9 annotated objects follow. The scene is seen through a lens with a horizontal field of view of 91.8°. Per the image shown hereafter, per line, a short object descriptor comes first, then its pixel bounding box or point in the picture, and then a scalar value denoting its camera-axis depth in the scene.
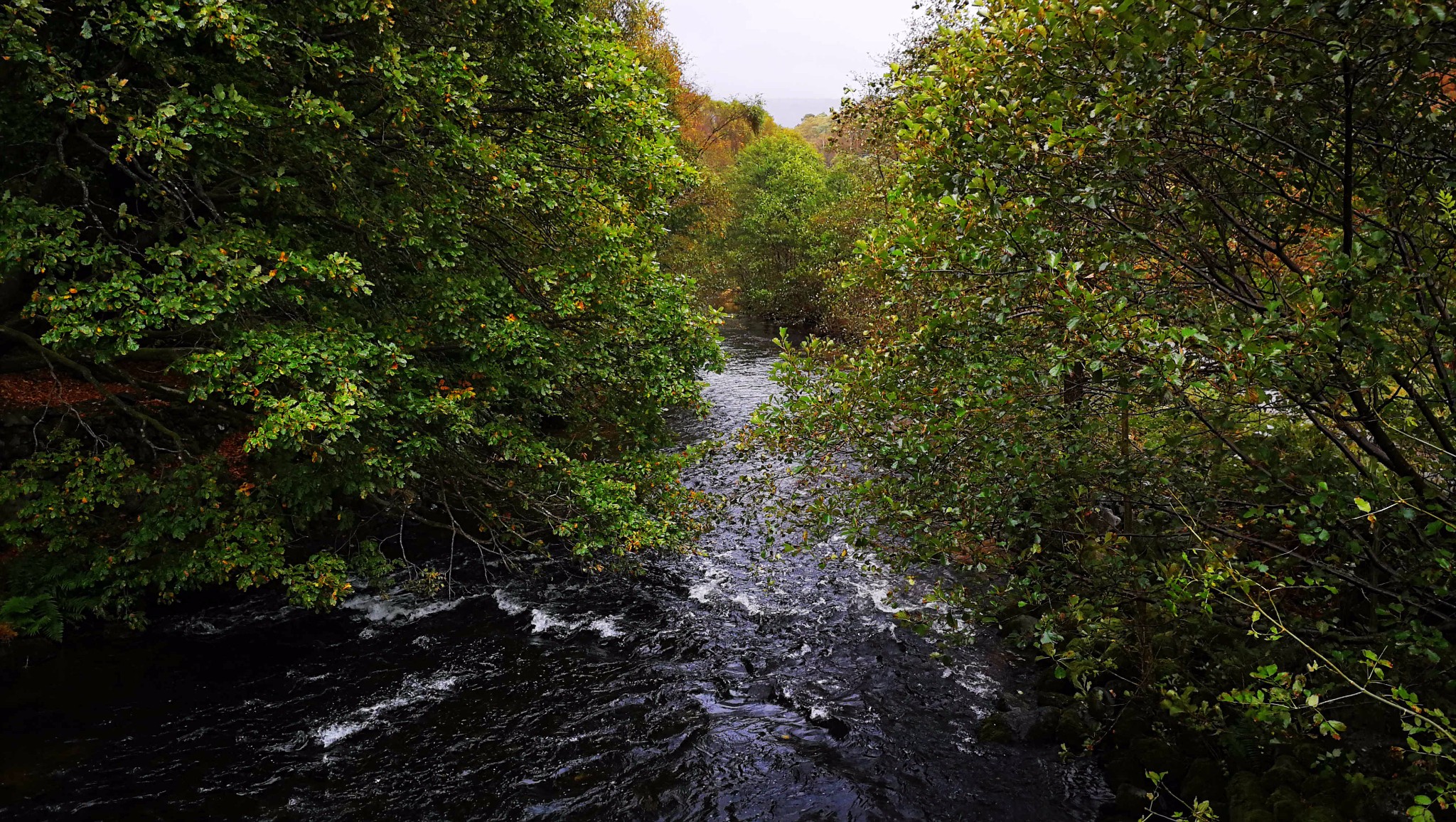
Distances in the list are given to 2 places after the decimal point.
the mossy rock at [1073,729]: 8.62
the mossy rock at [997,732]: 8.88
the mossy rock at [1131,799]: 7.30
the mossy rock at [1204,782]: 7.10
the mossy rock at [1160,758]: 7.63
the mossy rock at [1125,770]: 7.78
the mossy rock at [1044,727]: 8.83
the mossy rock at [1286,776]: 6.66
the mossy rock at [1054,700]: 9.24
